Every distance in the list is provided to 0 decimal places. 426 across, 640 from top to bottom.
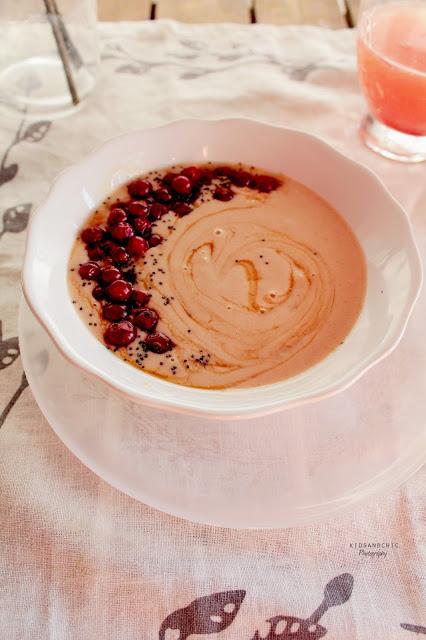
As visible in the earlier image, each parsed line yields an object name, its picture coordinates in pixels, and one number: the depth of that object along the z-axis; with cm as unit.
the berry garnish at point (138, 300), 41
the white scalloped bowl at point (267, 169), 37
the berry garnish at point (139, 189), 46
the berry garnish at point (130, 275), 43
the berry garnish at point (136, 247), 44
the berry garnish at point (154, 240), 44
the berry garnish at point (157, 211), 46
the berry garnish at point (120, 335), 40
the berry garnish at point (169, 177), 47
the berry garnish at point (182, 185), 46
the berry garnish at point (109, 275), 42
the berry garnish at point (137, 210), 45
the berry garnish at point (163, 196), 46
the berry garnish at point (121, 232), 44
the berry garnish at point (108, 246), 43
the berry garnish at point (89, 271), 42
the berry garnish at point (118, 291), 41
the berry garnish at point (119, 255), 43
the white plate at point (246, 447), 36
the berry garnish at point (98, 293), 42
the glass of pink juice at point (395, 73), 49
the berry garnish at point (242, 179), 47
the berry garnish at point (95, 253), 43
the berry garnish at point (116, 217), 45
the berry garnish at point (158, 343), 40
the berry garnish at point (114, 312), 41
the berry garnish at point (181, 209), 46
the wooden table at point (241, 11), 61
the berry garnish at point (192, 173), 47
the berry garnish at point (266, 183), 47
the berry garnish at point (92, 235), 44
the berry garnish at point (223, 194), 47
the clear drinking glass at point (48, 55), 53
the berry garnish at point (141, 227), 45
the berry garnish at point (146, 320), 40
